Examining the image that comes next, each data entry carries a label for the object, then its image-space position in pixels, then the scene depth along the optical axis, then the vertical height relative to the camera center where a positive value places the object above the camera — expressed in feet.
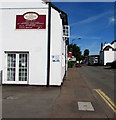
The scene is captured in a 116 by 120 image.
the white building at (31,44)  22.76 +3.21
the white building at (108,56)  154.52 +5.40
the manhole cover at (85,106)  13.25 -5.94
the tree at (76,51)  148.52 +11.77
